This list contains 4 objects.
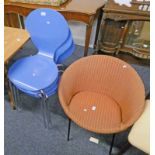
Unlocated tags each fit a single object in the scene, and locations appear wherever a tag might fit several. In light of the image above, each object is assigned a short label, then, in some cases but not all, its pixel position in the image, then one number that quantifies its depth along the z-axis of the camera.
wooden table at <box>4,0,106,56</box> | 1.81
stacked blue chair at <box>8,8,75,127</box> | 1.33
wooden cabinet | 1.84
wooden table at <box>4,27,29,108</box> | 1.26
